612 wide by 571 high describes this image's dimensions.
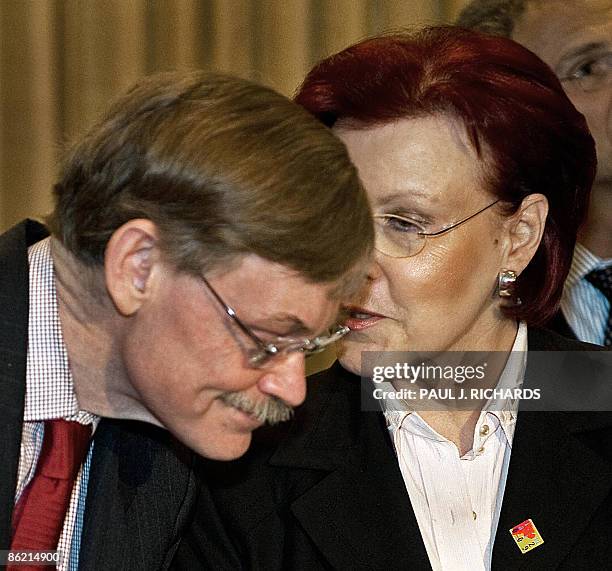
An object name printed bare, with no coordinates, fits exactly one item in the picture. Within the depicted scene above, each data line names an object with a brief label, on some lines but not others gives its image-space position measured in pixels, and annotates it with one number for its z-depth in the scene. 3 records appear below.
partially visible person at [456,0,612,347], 3.14
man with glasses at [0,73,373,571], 2.64
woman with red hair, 2.83
